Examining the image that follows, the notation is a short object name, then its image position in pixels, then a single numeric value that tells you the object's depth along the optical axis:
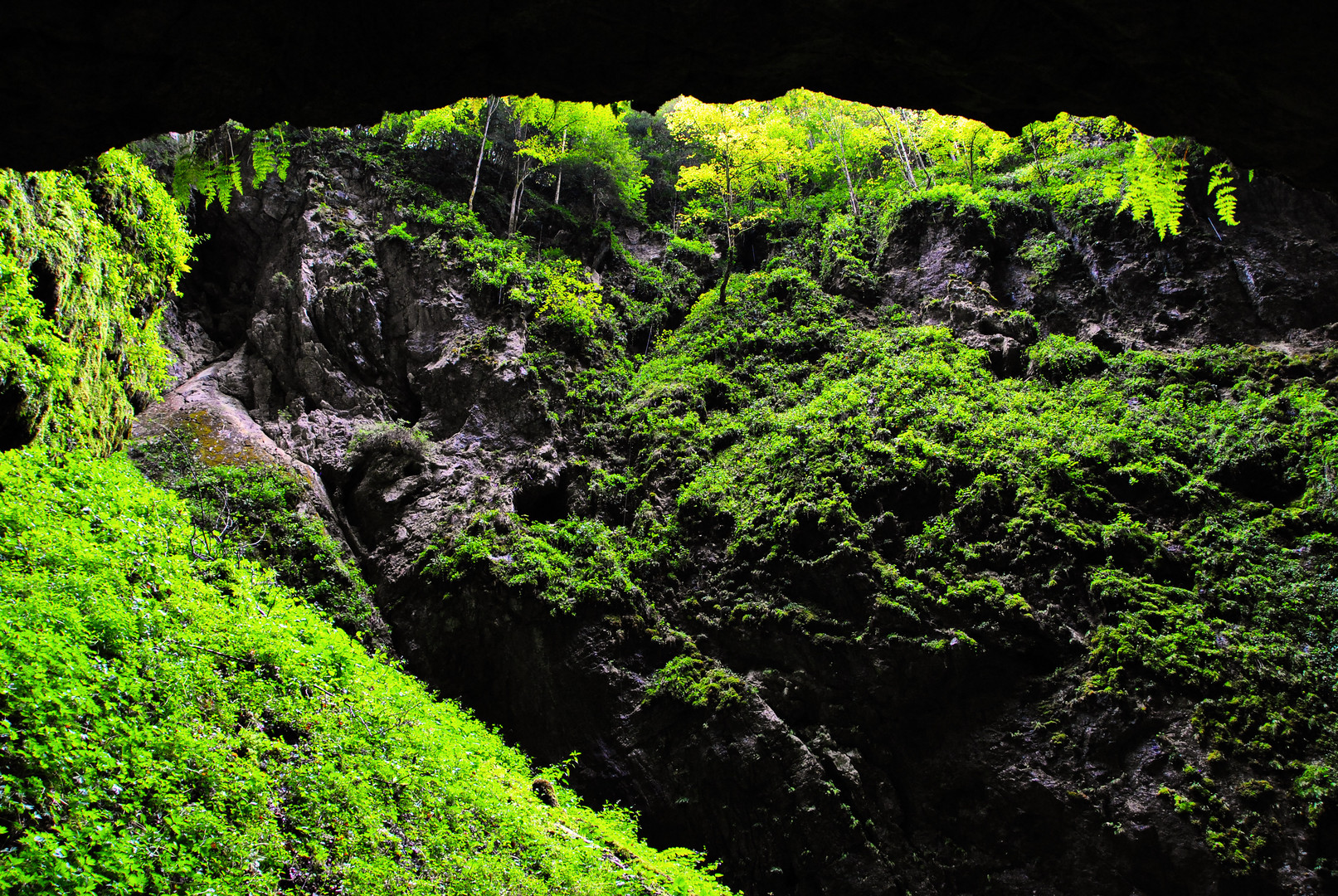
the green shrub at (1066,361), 13.03
